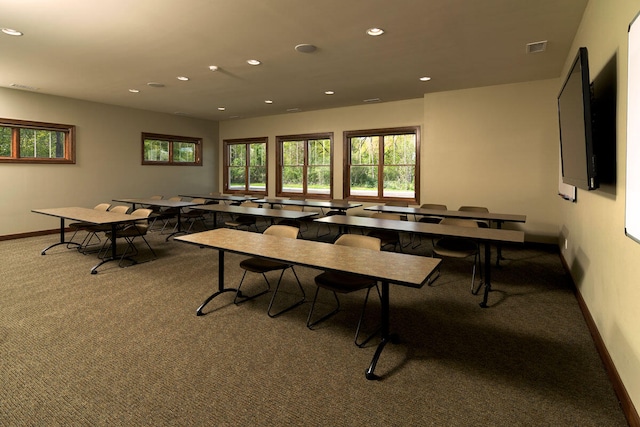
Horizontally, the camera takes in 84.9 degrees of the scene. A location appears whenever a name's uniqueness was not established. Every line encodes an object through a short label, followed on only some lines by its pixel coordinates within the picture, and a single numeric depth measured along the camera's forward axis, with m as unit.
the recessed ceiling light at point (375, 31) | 3.96
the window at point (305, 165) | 9.18
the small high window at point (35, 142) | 6.85
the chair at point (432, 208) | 5.92
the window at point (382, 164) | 7.98
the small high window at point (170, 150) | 9.22
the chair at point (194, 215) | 7.58
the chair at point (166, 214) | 7.32
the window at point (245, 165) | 10.41
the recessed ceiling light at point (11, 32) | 3.99
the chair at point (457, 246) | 4.11
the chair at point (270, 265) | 3.42
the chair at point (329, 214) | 7.32
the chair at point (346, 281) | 2.85
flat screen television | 2.39
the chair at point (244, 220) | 6.54
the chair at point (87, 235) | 5.90
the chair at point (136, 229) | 5.19
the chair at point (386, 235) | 4.98
